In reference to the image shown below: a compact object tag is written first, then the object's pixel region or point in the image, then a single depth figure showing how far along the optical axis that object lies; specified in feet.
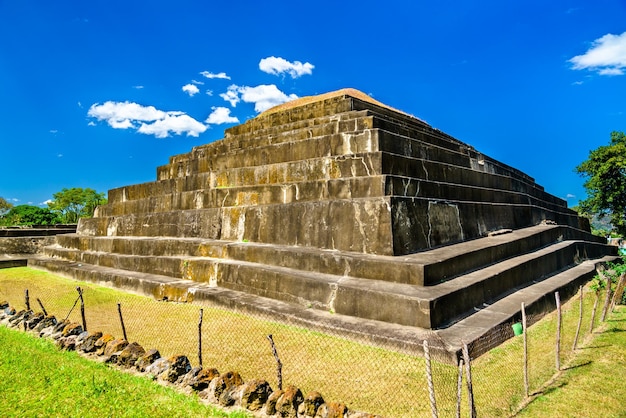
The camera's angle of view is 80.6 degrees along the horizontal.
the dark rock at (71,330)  18.31
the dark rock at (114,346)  16.17
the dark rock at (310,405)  10.77
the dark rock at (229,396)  12.09
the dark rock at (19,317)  21.02
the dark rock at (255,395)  11.71
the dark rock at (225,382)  12.42
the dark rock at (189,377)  13.28
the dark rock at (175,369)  13.78
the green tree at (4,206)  159.12
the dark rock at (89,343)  16.97
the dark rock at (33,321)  20.32
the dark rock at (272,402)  11.34
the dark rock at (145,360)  14.85
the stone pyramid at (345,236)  18.97
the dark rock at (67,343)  17.43
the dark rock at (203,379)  13.02
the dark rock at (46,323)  19.89
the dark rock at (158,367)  14.16
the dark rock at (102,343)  16.67
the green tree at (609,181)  81.25
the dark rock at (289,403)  11.00
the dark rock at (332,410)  10.37
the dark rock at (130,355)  15.23
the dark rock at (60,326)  19.16
